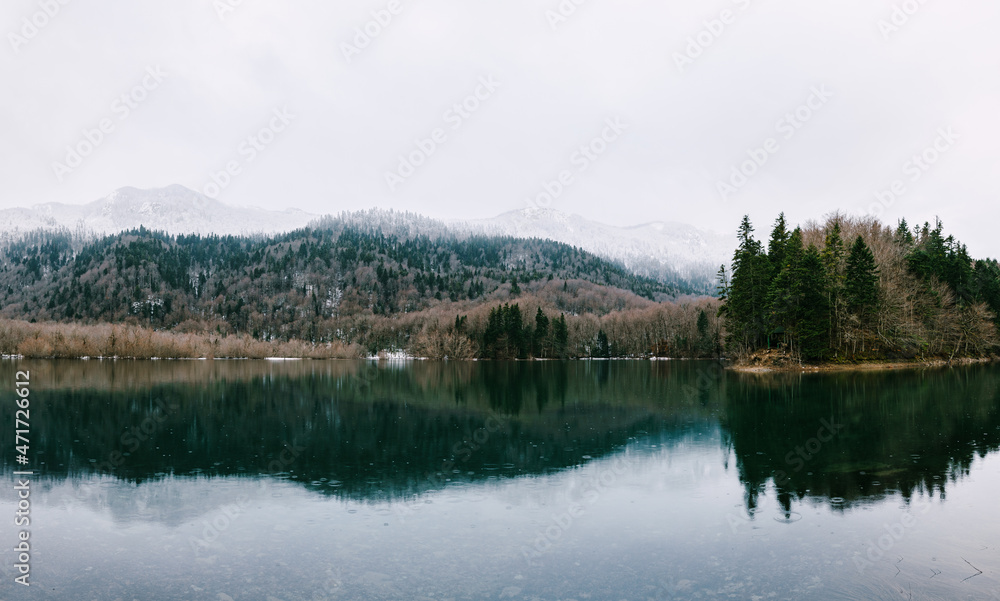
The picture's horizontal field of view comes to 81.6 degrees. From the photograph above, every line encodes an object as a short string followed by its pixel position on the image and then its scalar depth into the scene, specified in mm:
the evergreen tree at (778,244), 74656
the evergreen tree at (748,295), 73625
